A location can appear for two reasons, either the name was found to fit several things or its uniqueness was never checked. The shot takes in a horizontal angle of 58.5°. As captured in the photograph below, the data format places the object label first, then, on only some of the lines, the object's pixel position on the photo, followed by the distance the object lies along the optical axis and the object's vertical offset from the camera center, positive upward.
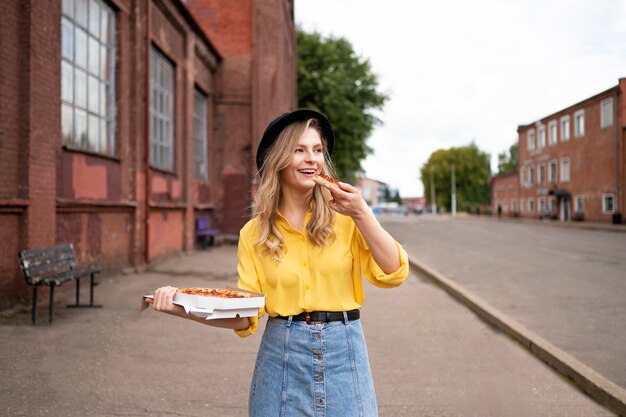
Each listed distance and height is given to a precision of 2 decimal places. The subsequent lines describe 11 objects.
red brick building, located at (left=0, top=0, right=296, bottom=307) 7.79 +2.10
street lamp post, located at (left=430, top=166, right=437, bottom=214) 96.54 +5.05
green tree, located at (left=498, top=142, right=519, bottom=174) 104.88 +10.85
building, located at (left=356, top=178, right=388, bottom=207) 172.62 +8.13
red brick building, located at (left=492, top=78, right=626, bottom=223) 35.69 +4.26
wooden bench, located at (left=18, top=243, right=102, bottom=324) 6.81 -0.68
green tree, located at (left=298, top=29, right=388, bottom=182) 31.66 +7.51
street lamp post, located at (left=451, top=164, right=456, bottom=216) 80.25 +1.50
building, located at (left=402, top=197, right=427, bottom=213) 187.30 +5.11
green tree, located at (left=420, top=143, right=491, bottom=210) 94.44 +7.25
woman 2.11 -0.23
